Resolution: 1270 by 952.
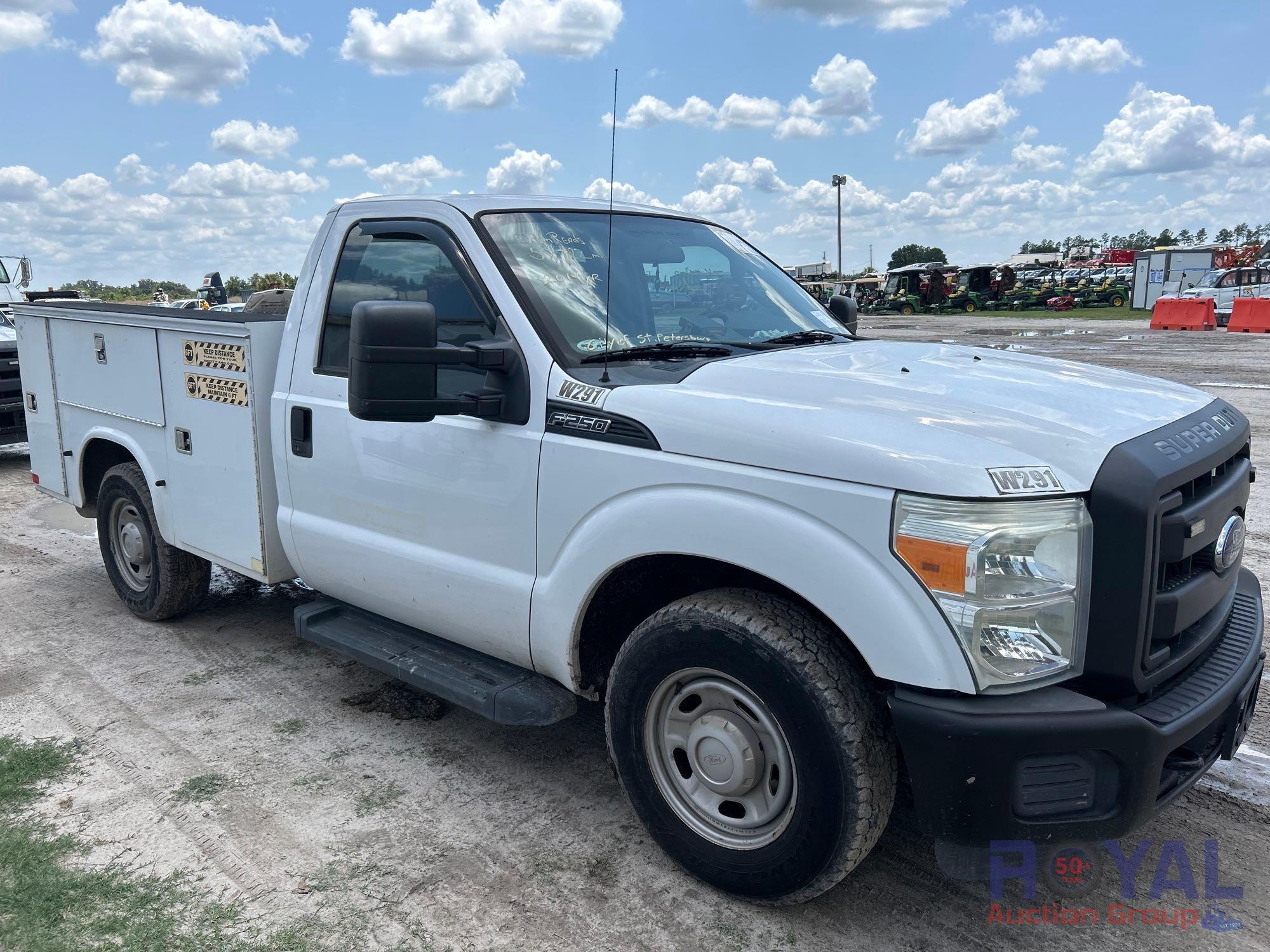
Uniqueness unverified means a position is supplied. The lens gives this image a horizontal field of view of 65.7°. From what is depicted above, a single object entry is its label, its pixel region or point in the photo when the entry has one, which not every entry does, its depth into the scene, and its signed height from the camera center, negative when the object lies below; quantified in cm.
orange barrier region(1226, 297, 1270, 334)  2575 -84
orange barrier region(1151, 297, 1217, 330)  2770 -84
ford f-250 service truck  234 -67
